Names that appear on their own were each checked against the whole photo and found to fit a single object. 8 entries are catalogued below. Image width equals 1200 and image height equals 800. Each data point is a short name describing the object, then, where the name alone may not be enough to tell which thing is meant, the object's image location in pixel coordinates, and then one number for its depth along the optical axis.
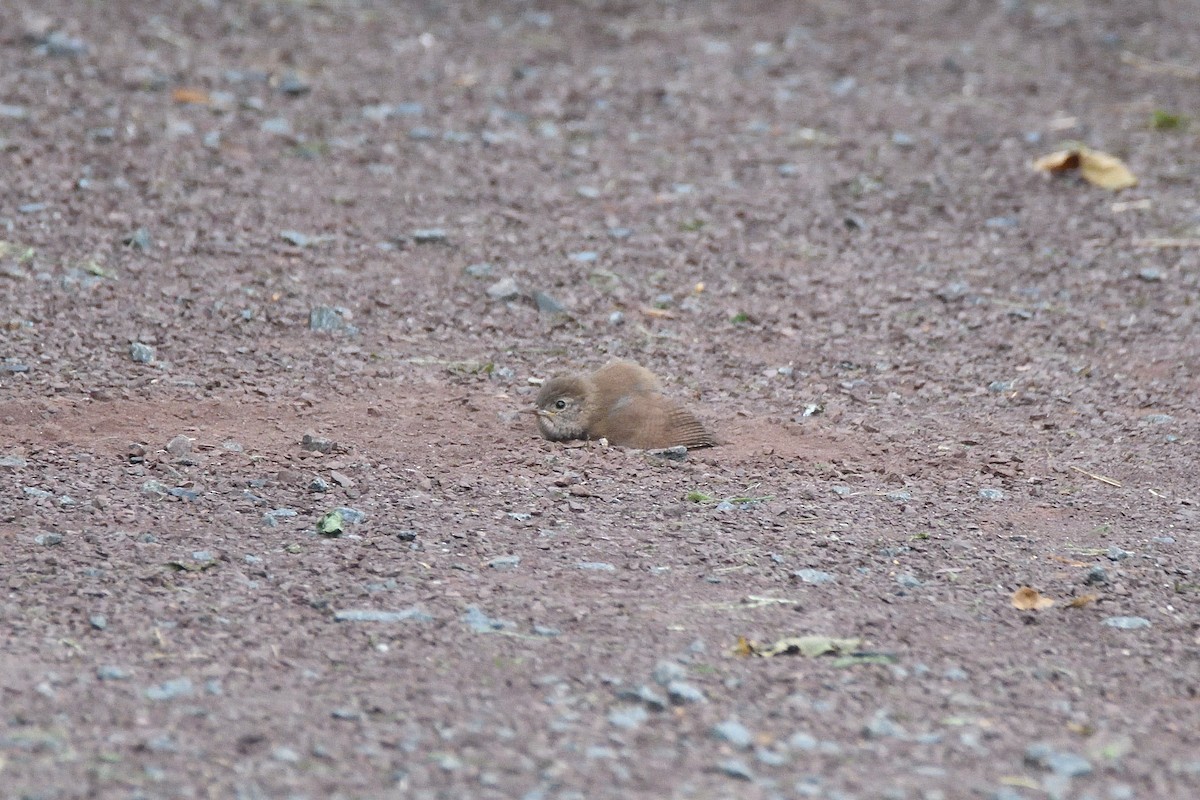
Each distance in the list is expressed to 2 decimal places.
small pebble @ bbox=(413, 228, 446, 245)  13.13
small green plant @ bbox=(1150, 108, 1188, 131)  16.84
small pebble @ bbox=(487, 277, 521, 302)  12.20
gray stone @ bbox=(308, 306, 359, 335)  11.47
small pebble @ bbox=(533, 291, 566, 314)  12.05
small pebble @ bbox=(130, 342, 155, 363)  10.69
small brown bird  9.72
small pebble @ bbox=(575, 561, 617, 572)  7.82
